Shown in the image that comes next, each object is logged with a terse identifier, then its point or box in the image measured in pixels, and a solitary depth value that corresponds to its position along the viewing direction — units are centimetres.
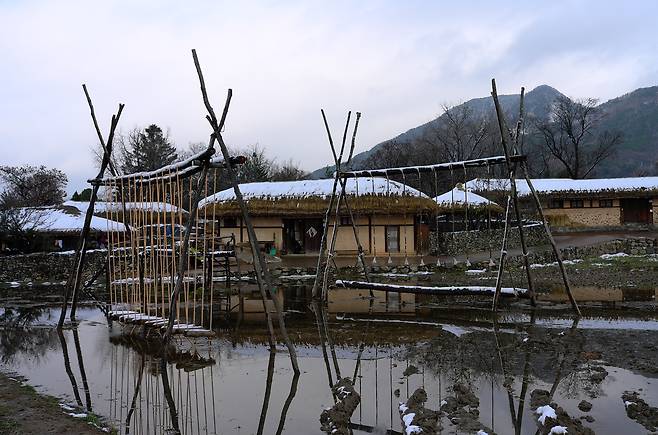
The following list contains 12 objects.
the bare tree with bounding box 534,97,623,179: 5066
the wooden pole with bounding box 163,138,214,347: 735
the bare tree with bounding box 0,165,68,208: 4450
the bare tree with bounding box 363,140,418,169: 4931
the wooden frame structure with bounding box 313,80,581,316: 1008
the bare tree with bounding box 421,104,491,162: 4722
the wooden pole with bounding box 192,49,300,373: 720
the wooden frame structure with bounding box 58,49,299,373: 731
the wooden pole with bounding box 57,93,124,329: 972
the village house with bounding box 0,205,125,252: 2288
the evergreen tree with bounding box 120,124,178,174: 4956
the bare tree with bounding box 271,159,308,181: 5353
